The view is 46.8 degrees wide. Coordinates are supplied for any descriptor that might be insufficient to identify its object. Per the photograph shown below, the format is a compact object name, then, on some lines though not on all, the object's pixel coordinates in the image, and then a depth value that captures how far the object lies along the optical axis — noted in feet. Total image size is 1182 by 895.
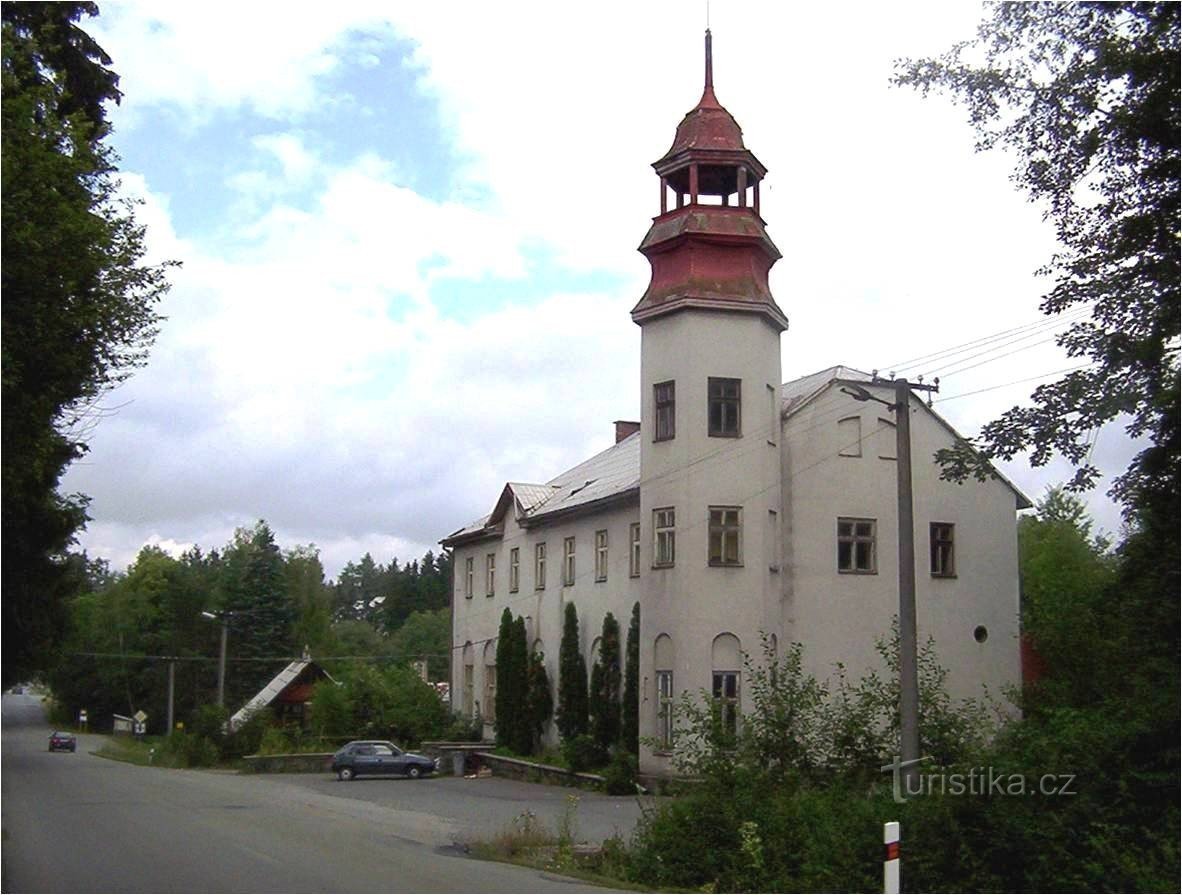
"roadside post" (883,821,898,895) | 45.60
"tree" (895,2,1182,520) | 60.80
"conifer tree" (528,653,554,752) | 146.82
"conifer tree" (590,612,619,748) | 130.31
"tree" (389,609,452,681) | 390.42
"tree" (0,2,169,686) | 46.55
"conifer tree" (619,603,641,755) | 123.51
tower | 116.06
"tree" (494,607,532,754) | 148.87
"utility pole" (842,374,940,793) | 67.67
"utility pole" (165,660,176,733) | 244.42
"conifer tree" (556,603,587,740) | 137.39
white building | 117.08
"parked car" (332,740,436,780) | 152.66
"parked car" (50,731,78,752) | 244.01
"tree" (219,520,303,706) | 293.02
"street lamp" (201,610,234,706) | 203.41
